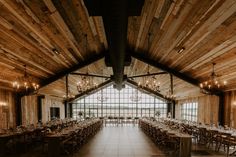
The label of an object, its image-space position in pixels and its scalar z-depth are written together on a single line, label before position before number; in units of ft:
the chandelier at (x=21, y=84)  20.73
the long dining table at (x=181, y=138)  17.83
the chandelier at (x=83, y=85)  27.43
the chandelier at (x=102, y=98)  57.36
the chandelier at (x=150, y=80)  28.82
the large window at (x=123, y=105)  58.91
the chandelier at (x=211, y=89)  28.44
